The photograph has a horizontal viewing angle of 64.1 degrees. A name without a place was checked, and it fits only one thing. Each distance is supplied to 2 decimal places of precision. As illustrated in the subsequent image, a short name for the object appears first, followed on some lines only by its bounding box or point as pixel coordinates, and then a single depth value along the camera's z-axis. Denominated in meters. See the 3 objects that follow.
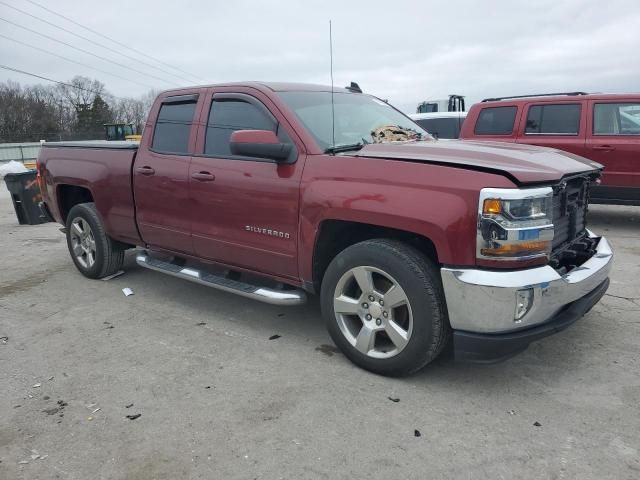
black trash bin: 8.93
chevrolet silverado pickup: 2.73
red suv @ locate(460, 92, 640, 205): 7.22
